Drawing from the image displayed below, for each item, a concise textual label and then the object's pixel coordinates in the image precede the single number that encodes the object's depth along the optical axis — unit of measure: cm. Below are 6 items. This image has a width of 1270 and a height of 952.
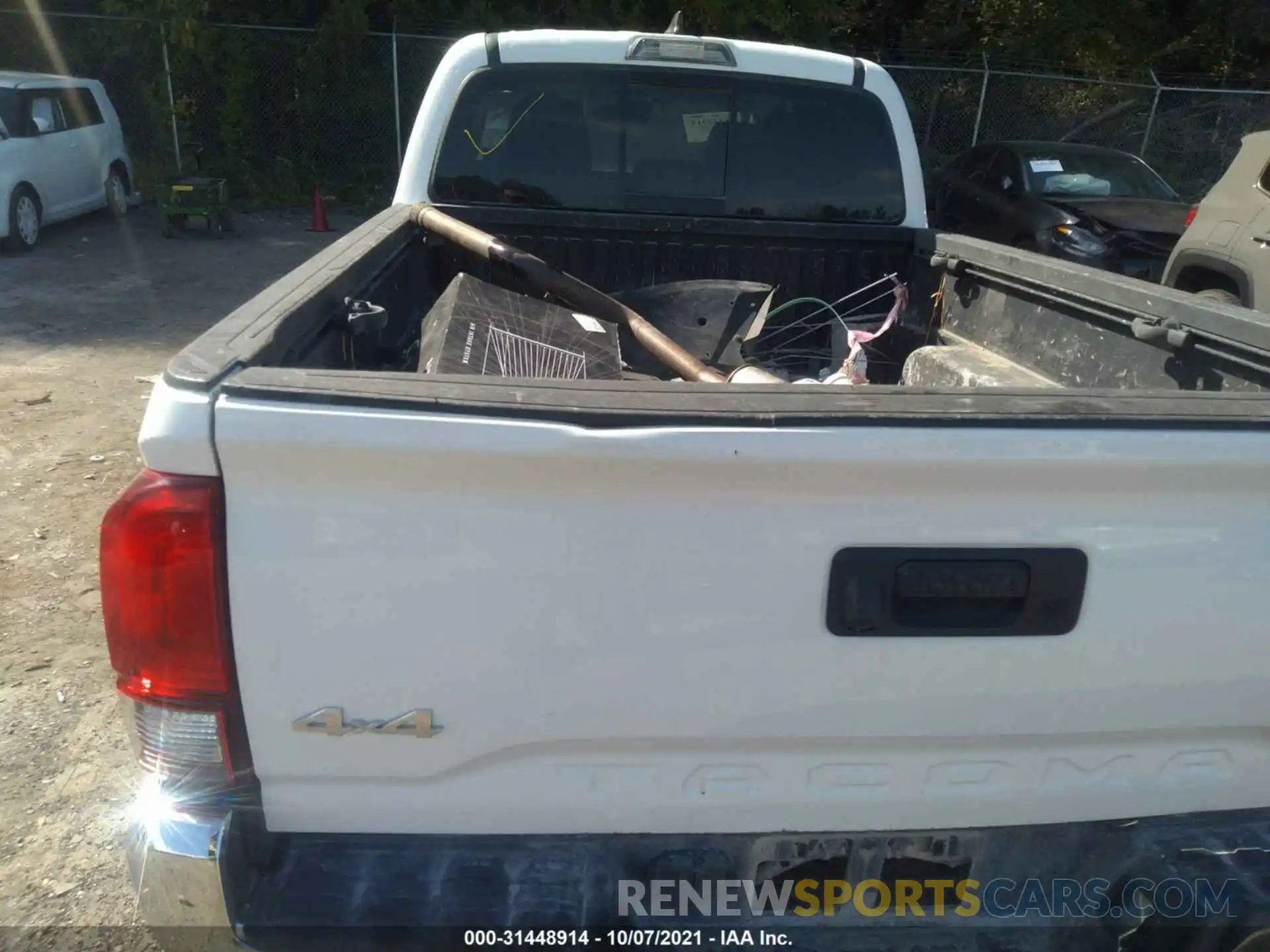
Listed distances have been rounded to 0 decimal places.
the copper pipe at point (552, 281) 325
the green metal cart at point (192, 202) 1282
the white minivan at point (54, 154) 1116
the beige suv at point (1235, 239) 705
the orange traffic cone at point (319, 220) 1421
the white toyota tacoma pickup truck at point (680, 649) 151
